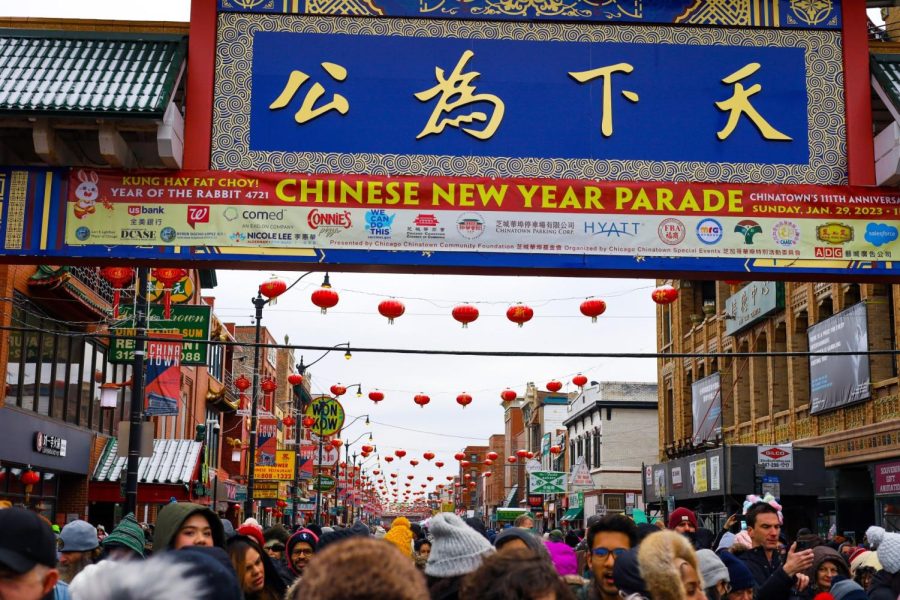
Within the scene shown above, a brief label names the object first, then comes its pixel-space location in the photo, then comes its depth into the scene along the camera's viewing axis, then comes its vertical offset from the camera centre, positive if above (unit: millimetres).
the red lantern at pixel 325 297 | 17375 +2894
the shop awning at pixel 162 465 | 30406 +107
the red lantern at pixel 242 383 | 39531 +3304
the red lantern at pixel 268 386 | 38938 +3186
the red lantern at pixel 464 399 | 37228 +2636
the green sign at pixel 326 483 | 53812 -643
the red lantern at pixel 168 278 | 21750 +4042
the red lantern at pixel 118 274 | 21969 +4136
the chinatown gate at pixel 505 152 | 10625 +3354
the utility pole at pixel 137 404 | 16969 +1056
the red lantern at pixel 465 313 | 19438 +2971
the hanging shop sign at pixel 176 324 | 22844 +3170
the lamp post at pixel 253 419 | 28828 +1399
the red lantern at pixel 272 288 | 18484 +3258
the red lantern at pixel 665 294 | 19719 +3426
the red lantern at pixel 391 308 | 17859 +2797
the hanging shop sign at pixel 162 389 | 30078 +2374
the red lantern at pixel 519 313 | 18047 +2763
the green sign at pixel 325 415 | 38562 +2069
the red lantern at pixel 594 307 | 17344 +2784
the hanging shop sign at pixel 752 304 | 32856 +5764
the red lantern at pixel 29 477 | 23806 -240
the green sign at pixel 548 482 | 44656 -384
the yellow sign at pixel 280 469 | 41000 +35
